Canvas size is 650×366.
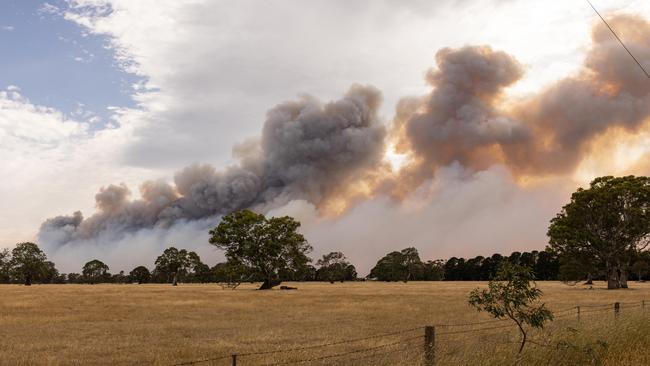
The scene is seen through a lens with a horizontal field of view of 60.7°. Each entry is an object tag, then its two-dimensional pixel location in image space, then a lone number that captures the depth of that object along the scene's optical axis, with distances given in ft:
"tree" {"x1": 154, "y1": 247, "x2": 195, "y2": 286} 529.45
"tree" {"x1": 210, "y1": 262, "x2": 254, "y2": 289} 259.56
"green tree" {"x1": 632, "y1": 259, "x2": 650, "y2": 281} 235.40
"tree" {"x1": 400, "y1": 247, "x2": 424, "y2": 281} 600.39
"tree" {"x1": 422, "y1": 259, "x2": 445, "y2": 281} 614.75
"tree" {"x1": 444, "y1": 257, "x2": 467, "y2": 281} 591.78
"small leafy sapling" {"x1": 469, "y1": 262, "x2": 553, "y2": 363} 39.17
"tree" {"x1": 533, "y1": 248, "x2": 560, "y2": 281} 488.56
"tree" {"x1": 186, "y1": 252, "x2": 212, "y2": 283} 534.78
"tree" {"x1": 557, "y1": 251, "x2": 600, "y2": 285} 239.50
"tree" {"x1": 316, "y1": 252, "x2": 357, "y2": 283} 621.64
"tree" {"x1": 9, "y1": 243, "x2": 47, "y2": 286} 459.73
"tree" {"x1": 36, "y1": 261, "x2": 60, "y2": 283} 468.79
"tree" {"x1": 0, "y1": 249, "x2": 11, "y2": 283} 463.42
